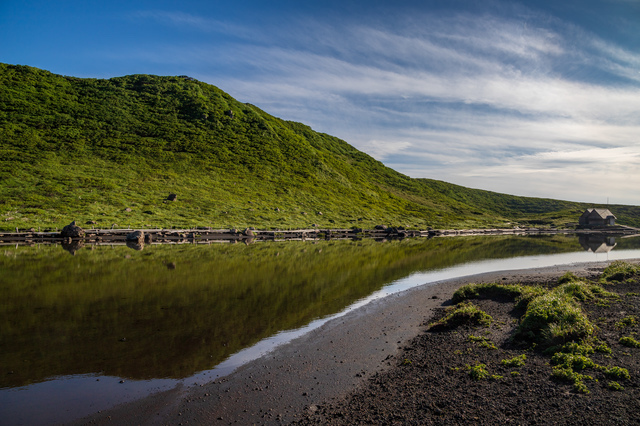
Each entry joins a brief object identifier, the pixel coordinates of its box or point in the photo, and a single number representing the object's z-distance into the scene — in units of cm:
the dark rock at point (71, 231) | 5725
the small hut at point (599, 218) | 15538
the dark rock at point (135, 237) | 5909
